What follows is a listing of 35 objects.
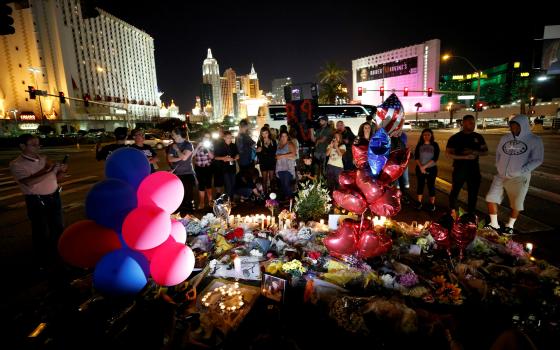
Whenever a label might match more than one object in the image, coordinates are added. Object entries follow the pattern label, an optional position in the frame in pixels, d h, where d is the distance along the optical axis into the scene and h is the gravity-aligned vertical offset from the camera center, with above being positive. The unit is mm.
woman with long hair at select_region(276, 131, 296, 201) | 6992 -824
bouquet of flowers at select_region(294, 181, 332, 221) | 5357 -1411
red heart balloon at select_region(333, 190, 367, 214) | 3371 -876
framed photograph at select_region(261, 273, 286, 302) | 3256 -1796
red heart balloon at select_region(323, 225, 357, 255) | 3504 -1396
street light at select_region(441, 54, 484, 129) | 21938 +4728
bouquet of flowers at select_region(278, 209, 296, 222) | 5121 -1542
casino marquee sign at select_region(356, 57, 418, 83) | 58406 +11400
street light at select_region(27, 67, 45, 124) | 52659 +11154
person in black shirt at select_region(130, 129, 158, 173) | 5680 -252
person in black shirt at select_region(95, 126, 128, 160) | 5435 -173
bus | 17094 +758
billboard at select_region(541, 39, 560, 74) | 25172 +5339
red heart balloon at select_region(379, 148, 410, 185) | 3230 -474
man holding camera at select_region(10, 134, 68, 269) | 4211 -810
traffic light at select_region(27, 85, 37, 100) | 18752 +3029
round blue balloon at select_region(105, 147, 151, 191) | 3184 -347
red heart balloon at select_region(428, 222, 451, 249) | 3730 -1463
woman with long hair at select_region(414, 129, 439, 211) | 6191 -821
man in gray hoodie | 4582 -720
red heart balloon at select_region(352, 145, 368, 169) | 3438 -350
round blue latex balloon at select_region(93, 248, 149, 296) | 2666 -1276
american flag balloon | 3229 +89
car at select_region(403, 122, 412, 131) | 39525 -530
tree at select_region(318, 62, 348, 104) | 51125 +7619
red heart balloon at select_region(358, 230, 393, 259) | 3422 -1422
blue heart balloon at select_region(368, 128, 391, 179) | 3187 -300
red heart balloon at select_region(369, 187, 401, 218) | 3297 -899
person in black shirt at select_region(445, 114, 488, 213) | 5406 -675
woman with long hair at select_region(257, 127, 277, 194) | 7504 -589
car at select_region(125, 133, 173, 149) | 26797 -519
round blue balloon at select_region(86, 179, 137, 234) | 2775 -651
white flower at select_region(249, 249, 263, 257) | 4188 -1773
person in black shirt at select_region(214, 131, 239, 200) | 6996 -675
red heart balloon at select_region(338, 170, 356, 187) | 3492 -641
